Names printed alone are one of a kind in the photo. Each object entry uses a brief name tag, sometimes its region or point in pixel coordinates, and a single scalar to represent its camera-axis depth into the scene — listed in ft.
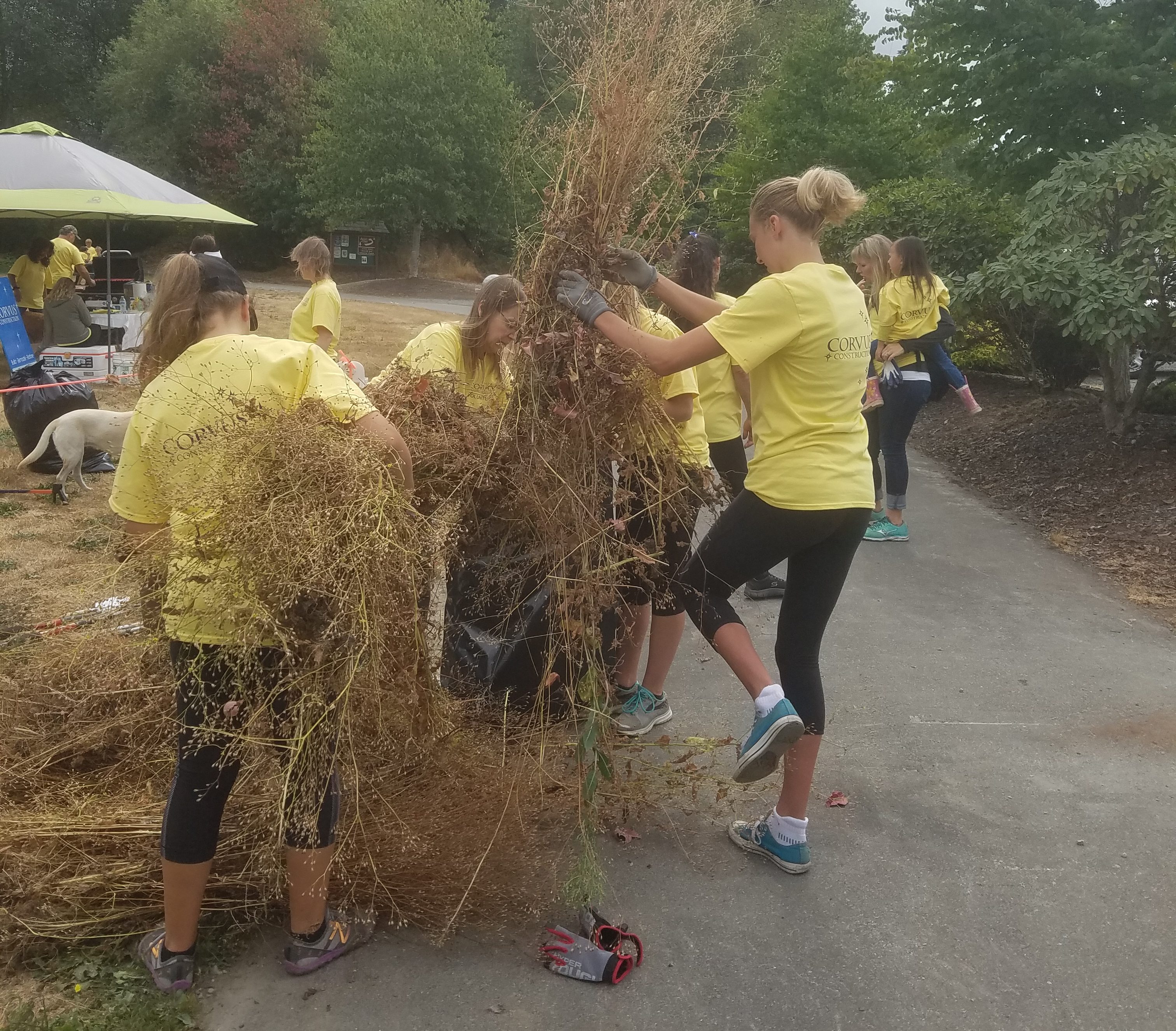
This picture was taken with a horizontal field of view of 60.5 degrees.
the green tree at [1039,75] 32.48
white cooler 34.65
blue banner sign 29.43
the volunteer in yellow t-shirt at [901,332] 22.86
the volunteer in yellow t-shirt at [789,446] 9.51
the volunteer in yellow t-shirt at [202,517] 7.66
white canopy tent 32.73
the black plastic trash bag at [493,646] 11.46
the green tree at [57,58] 137.39
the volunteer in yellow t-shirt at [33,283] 37.24
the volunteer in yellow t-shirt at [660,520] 10.61
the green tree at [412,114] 109.19
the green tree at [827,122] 59.06
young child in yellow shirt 22.89
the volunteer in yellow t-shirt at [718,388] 13.66
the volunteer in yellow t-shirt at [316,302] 22.77
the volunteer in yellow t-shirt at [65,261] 38.68
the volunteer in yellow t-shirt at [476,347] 11.87
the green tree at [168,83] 127.03
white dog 23.56
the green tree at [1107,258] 26.14
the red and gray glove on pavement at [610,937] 8.91
